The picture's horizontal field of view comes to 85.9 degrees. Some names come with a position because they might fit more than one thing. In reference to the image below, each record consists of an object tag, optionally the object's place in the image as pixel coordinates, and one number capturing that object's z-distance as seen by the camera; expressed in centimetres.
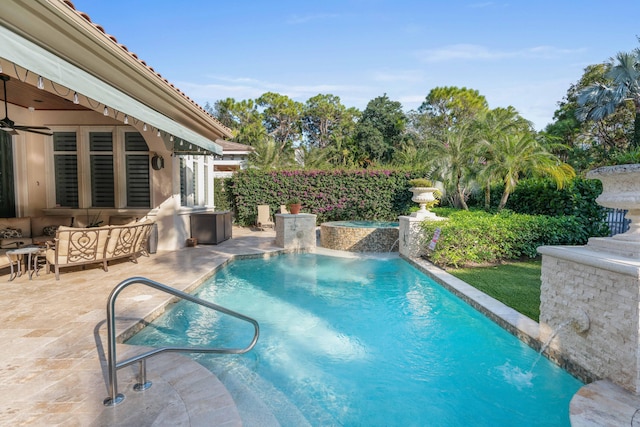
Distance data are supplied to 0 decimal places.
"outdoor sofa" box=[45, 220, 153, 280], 737
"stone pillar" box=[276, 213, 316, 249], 1278
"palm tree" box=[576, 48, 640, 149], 2362
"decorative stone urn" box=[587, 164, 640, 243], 365
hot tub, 1311
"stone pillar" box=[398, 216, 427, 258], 1087
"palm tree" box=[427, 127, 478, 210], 1535
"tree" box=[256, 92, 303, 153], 5231
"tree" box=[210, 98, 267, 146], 5219
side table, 722
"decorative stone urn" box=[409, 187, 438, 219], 1134
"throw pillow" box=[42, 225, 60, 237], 998
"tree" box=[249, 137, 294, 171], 2441
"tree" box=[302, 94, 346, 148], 5209
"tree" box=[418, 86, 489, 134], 4009
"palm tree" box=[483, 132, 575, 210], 1320
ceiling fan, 721
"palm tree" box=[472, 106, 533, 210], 1409
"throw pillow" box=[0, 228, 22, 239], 886
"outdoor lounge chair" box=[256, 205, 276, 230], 1850
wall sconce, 1121
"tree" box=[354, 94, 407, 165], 3881
